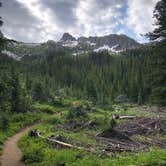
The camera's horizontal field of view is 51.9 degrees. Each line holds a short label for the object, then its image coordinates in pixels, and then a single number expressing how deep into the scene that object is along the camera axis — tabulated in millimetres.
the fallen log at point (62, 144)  14309
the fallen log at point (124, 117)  30776
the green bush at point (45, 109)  35622
